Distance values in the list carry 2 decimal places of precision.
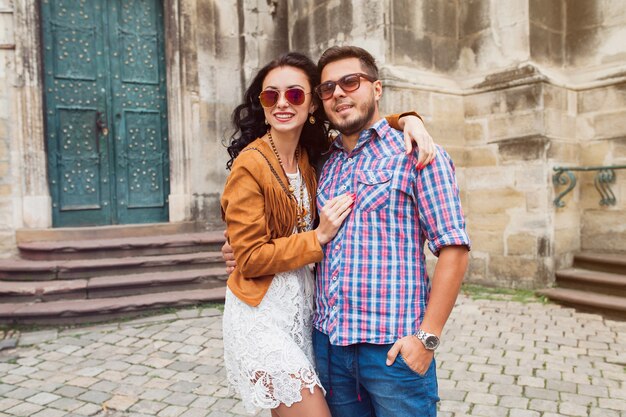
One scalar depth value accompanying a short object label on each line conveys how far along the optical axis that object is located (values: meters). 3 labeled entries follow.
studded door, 6.77
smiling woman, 1.67
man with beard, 1.56
